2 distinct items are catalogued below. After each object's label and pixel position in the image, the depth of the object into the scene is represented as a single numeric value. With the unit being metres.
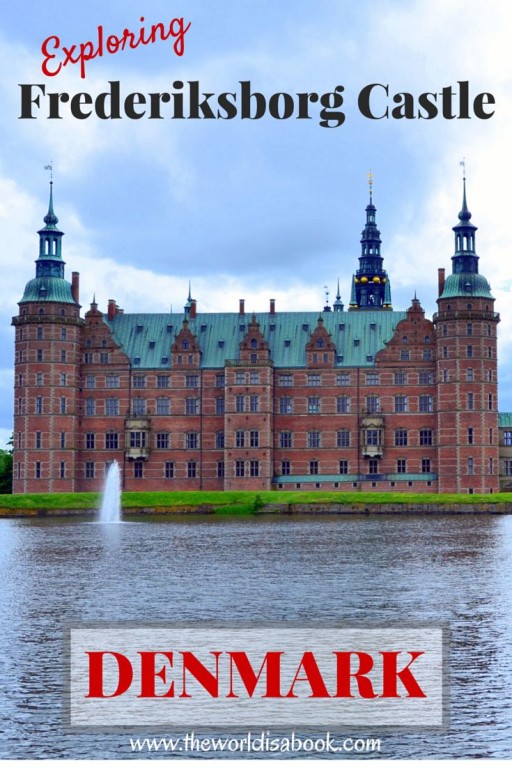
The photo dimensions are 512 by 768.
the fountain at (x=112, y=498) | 97.67
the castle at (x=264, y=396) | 112.00
